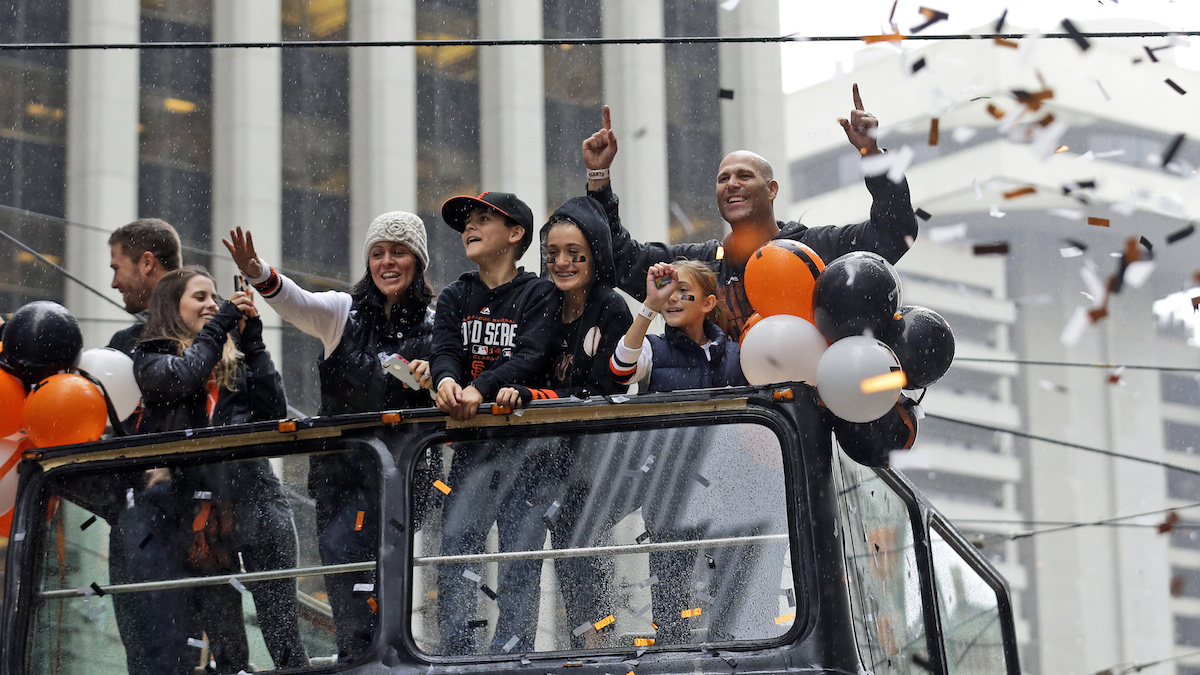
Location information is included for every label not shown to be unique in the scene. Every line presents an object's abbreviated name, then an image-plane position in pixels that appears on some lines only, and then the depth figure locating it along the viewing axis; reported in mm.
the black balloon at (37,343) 10047
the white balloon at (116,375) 10258
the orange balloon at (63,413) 9711
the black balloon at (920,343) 8805
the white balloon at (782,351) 8539
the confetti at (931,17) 9734
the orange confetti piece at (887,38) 8620
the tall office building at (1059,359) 174250
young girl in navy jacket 9672
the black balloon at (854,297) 8531
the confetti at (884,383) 8125
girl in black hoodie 9539
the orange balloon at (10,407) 9875
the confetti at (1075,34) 9580
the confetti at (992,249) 9146
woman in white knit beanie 10180
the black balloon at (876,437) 8383
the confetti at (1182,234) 8633
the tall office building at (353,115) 37594
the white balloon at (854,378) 8141
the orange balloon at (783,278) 8972
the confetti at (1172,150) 9002
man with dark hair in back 11539
